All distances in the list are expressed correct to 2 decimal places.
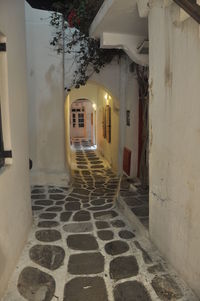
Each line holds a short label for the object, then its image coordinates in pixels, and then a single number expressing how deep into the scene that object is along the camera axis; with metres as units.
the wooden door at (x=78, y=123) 18.08
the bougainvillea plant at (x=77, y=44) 5.56
